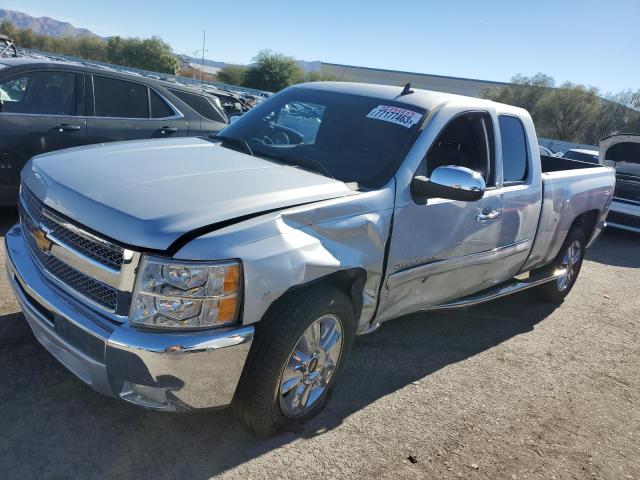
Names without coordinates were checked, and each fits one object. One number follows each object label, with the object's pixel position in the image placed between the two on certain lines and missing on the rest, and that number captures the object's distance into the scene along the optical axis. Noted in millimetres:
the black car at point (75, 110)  5285
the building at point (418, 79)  66125
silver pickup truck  2299
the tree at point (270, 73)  61188
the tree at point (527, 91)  53000
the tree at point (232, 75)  65812
